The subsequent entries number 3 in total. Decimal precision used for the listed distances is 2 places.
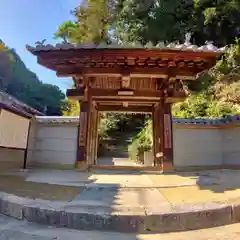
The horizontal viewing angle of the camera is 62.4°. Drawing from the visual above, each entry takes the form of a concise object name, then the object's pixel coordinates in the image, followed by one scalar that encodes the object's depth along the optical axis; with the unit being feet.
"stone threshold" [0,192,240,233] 7.41
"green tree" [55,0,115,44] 54.26
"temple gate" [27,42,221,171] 13.80
